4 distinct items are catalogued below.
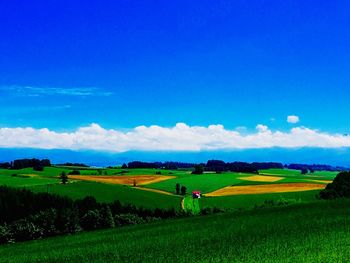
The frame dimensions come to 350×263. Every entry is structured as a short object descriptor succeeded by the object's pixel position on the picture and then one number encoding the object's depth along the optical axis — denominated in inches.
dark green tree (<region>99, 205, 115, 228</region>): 2435.2
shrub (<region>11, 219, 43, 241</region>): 2193.7
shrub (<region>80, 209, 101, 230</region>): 2410.2
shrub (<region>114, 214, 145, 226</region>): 2529.5
